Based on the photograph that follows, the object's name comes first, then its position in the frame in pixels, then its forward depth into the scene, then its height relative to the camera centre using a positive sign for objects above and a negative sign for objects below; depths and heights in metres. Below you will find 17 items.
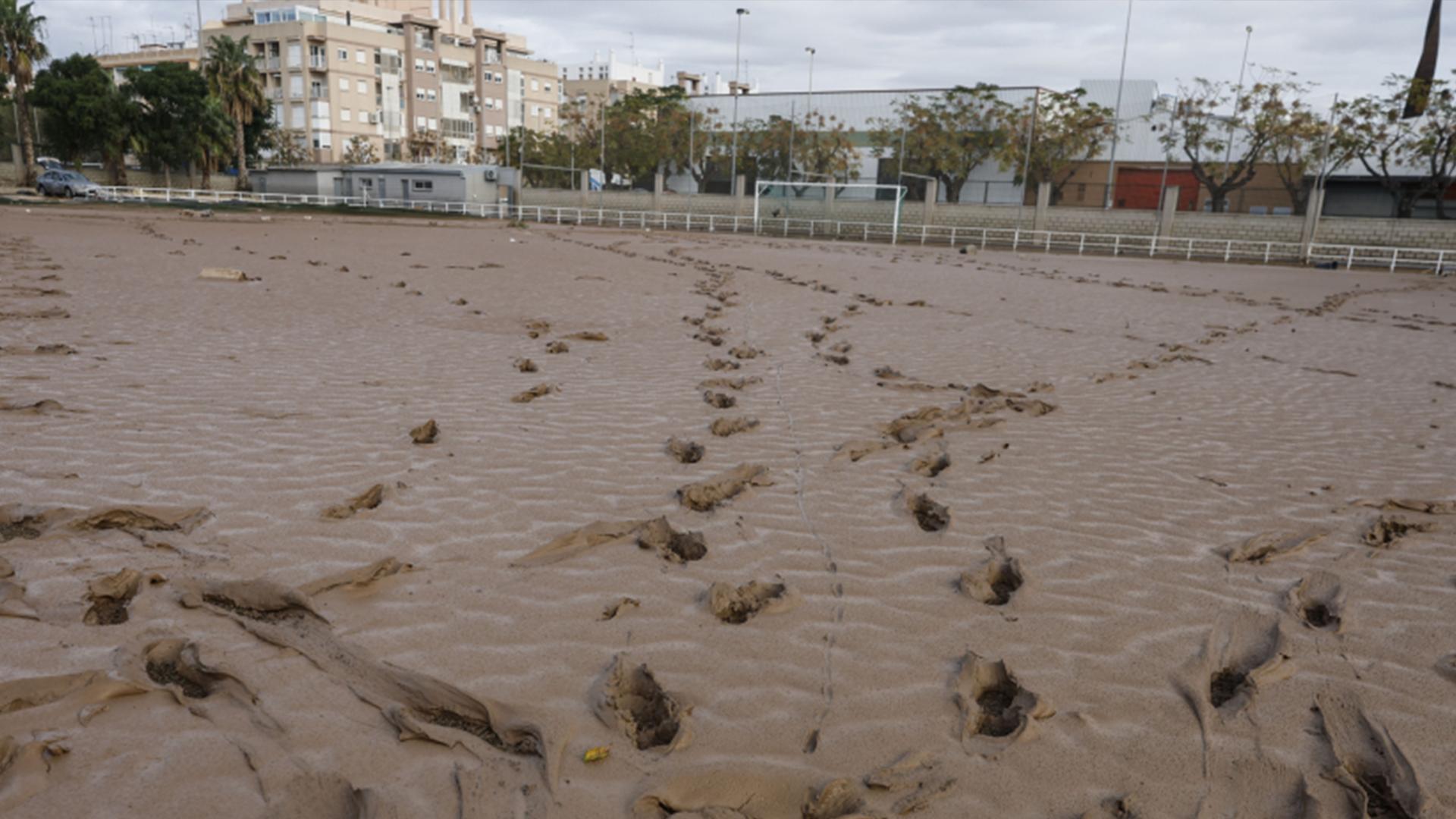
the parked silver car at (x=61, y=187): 37.75 -0.14
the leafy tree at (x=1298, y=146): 41.53 +4.11
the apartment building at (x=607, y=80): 109.12 +16.58
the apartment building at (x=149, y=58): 85.50 +11.82
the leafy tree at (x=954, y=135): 49.59 +4.68
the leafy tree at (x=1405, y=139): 38.00 +4.32
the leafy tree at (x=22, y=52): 42.34 +5.89
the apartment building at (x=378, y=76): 73.00 +9.77
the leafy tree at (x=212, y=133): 48.62 +2.93
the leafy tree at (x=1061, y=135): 47.06 +4.69
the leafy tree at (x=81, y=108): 46.16 +3.74
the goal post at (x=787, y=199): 43.19 +0.81
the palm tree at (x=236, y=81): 46.19 +5.37
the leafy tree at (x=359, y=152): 67.38 +3.20
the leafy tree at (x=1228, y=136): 42.66 +4.72
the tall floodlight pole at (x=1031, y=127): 43.34 +4.84
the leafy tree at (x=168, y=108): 48.50 +4.09
